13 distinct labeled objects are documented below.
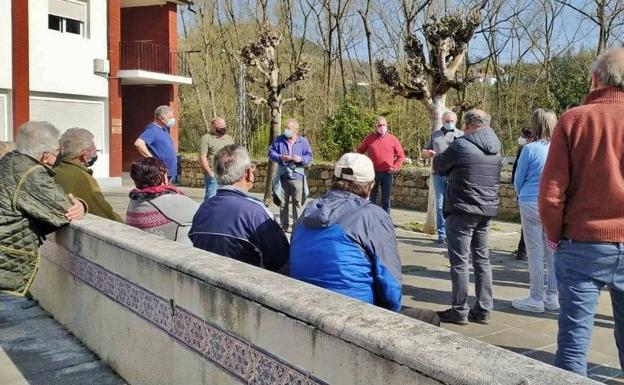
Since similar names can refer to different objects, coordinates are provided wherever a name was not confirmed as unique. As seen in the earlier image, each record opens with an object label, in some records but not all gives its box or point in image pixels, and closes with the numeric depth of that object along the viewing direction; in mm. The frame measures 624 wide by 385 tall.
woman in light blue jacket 5715
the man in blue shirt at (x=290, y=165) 9984
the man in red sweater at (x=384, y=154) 10055
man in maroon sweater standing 3102
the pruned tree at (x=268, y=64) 15008
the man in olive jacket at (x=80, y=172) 5348
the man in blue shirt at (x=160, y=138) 8117
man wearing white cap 3299
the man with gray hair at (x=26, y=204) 4336
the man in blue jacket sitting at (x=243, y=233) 3826
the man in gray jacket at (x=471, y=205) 5180
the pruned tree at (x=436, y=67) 10156
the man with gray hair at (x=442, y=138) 9094
